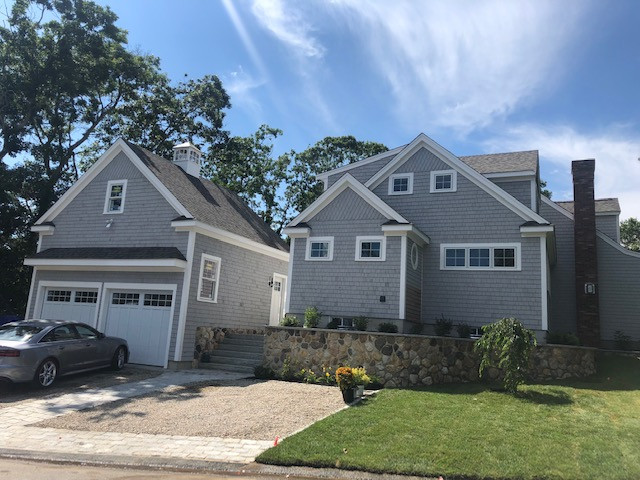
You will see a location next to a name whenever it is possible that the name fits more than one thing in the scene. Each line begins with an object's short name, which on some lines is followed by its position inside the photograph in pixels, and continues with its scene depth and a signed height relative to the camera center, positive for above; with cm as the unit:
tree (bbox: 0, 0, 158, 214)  2333 +1134
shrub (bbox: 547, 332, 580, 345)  1488 -6
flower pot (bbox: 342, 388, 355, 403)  1044 -152
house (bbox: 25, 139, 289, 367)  1648 +172
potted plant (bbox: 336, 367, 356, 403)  1041 -127
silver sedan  1111 -115
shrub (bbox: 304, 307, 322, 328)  1516 +6
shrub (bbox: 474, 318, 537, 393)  1112 -30
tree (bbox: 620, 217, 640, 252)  5047 +1117
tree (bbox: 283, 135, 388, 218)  3588 +1200
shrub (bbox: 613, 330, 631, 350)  1884 +3
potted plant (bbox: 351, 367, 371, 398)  1062 -120
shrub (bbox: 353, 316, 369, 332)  1498 +2
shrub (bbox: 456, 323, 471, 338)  1580 -2
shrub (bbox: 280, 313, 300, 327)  1509 -10
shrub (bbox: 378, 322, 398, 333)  1464 -8
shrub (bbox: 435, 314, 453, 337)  1612 +6
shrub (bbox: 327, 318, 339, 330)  1574 -8
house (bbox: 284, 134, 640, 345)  1571 +262
